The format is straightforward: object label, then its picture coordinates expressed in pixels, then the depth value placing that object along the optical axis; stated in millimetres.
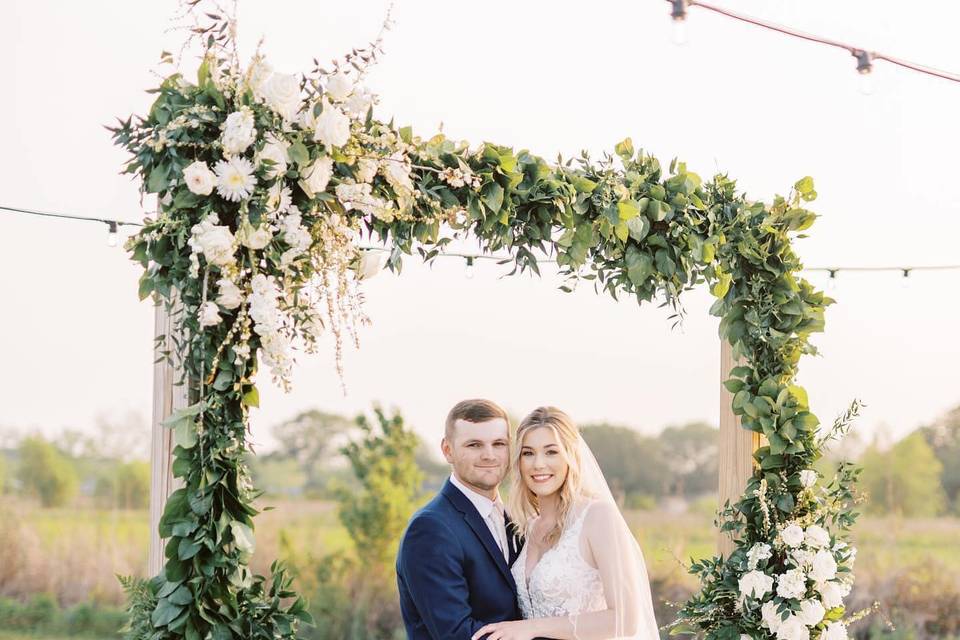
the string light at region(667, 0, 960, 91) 3826
